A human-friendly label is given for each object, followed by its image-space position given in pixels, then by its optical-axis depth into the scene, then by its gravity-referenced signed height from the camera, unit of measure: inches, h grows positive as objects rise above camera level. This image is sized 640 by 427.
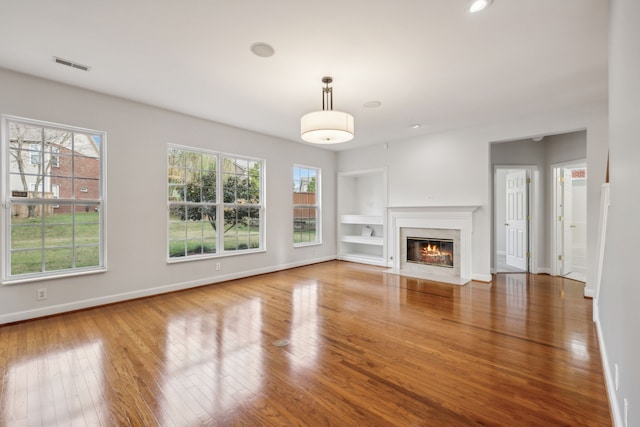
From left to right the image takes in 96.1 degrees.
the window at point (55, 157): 140.6 +27.4
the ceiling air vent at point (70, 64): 117.5 +62.5
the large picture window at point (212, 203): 182.4 +6.7
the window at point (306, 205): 258.1 +6.7
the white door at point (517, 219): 232.4 -5.9
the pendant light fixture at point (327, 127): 117.3 +35.6
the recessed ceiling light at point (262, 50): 106.1 +61.8
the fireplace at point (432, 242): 206.4 -23.2
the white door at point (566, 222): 219.3 -7.6
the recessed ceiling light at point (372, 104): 162.4 +62.3
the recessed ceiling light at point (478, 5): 84.0 +61.5
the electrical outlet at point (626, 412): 52.2 -37.3
